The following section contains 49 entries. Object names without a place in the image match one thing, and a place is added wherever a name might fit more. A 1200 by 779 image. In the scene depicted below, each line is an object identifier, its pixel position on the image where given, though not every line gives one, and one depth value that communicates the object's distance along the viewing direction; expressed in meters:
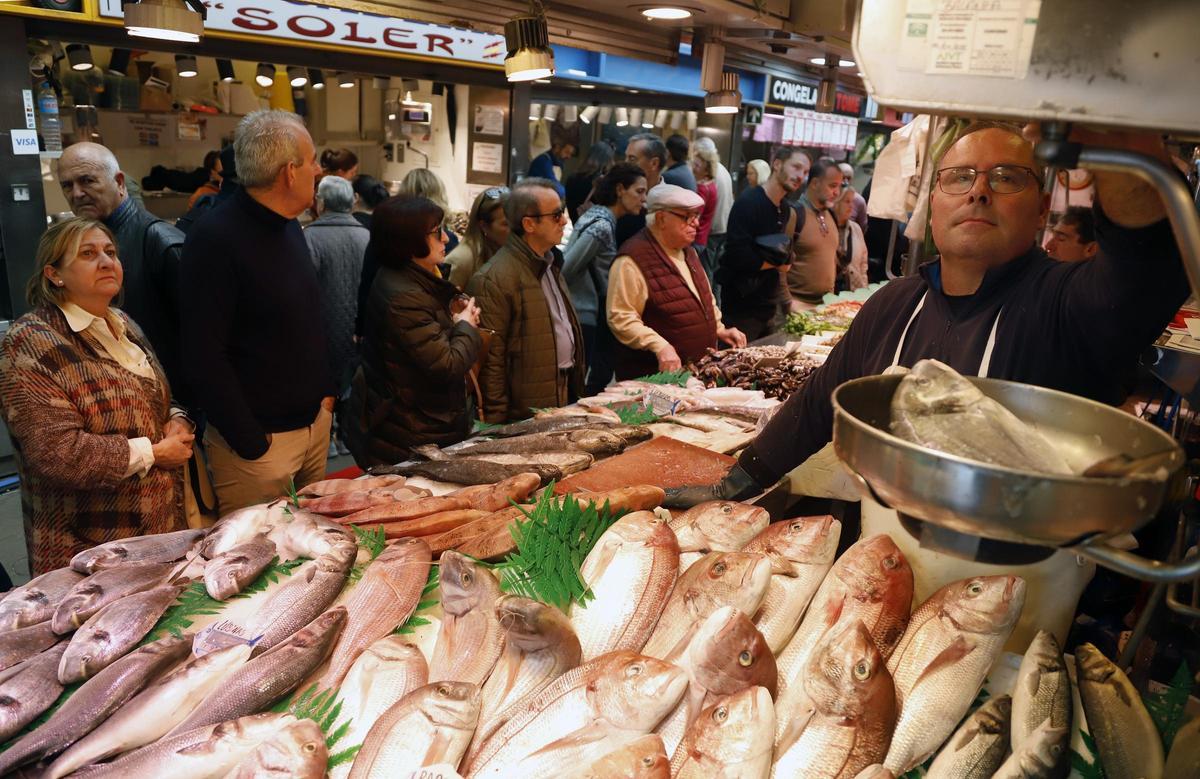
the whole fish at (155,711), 1.82
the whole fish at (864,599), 1.97
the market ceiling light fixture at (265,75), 7.97
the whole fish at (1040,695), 1.71
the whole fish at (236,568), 2.39
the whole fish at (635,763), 1.59
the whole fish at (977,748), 1.68
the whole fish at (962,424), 1.23
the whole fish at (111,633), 2.07
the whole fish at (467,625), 2.03
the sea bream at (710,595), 2.00
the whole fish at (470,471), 3.38
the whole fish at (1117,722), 1.71
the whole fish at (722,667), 1.77
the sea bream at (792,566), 2.06
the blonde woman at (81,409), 3.42
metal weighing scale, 1.01
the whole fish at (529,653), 1.91
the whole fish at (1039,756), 1.64
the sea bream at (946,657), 1.76
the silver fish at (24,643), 2.12
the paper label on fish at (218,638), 2.13
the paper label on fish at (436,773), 1.69
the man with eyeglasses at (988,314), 2.18
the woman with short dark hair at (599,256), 6.91
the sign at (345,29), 6.43
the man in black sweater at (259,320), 3.97
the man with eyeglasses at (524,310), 5.36
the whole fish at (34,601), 2.28
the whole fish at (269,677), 1.90
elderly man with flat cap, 5.98
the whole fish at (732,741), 1.60
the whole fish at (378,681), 1.92
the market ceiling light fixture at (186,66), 7.71
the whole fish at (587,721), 1.69
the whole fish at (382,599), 2.14
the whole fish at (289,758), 1.72
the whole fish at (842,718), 1.68
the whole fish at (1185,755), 1.71
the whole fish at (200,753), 1.74
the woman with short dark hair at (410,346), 4.66
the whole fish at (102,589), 2.24
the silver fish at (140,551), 2.55
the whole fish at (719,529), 2.40
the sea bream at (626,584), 2.06
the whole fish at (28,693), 1.91
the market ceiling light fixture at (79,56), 6.43
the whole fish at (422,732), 1.73
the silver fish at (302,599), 2.21
